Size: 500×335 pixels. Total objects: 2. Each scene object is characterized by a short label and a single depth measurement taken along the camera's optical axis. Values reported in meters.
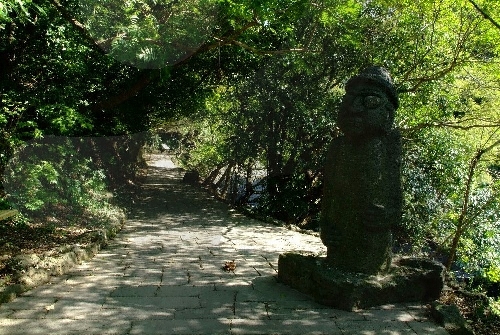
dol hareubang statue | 4.68
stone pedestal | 4.53
